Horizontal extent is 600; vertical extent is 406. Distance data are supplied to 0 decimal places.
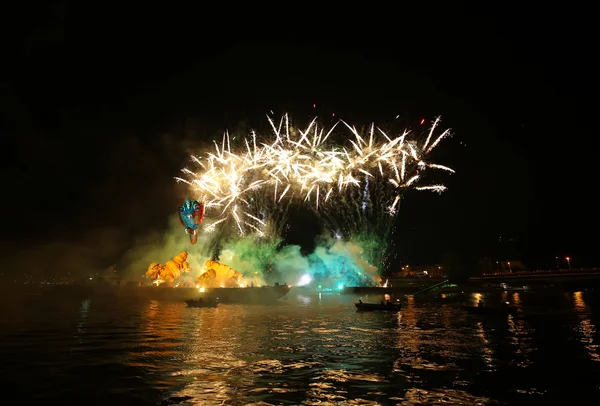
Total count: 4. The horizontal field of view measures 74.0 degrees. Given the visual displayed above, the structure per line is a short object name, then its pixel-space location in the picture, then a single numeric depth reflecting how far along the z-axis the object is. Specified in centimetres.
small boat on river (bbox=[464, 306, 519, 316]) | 4116
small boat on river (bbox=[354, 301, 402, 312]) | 4541
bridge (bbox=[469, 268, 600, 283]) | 8144
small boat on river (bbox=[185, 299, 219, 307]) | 5250
